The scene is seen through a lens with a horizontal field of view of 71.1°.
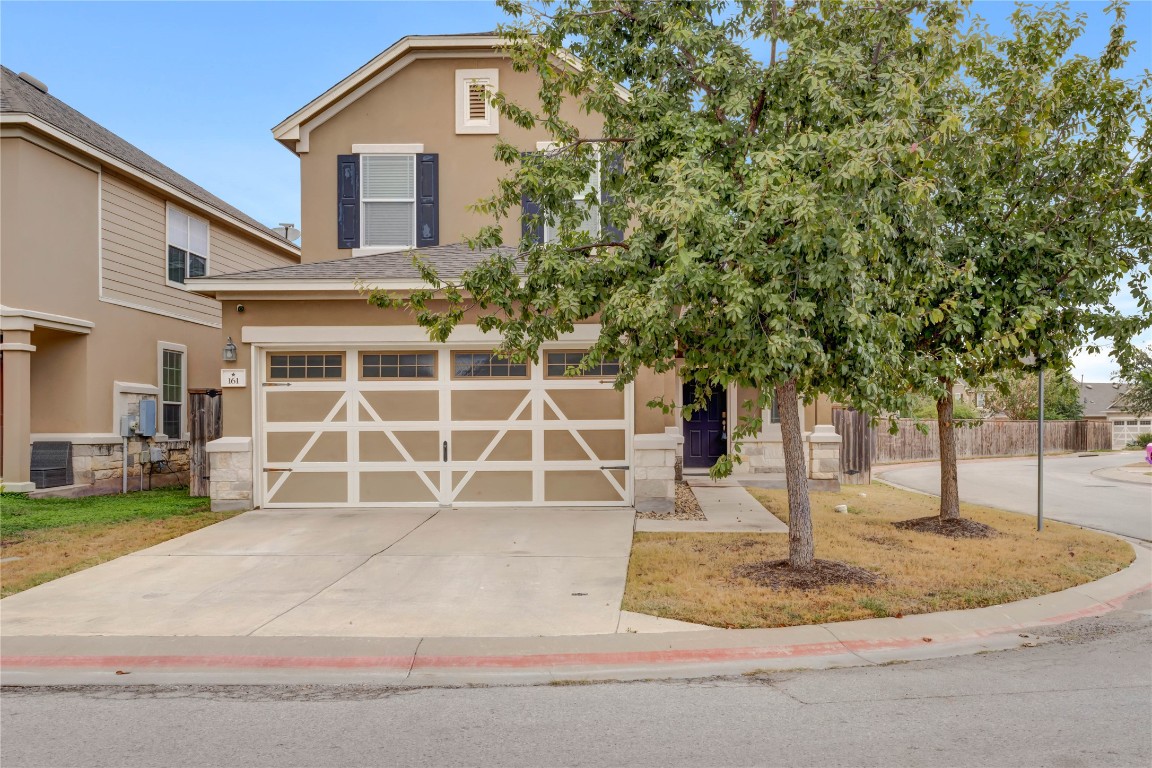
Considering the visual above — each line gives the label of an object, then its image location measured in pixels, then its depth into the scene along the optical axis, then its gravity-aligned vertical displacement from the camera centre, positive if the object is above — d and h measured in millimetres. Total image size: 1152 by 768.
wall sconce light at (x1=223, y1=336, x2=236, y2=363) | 12504 +694
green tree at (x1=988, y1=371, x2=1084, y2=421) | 43094 -475
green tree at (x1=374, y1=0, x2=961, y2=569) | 6922 +1825
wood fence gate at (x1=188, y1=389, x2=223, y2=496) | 14648 -590
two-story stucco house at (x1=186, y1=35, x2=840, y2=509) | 12547 -262
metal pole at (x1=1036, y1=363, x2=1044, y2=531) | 11367 -1321
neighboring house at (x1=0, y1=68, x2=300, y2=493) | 13766 +2005
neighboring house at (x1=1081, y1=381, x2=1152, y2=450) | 44081 -1044
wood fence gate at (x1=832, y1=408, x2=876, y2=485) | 18344 -1146
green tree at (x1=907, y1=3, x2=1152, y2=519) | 9414 +2301
